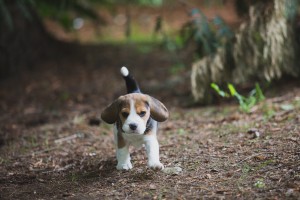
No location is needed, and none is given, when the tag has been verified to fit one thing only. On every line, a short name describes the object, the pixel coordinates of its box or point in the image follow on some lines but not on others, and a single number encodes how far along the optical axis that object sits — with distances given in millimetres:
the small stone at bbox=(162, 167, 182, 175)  7377
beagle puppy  7071
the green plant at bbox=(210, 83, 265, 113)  10875
